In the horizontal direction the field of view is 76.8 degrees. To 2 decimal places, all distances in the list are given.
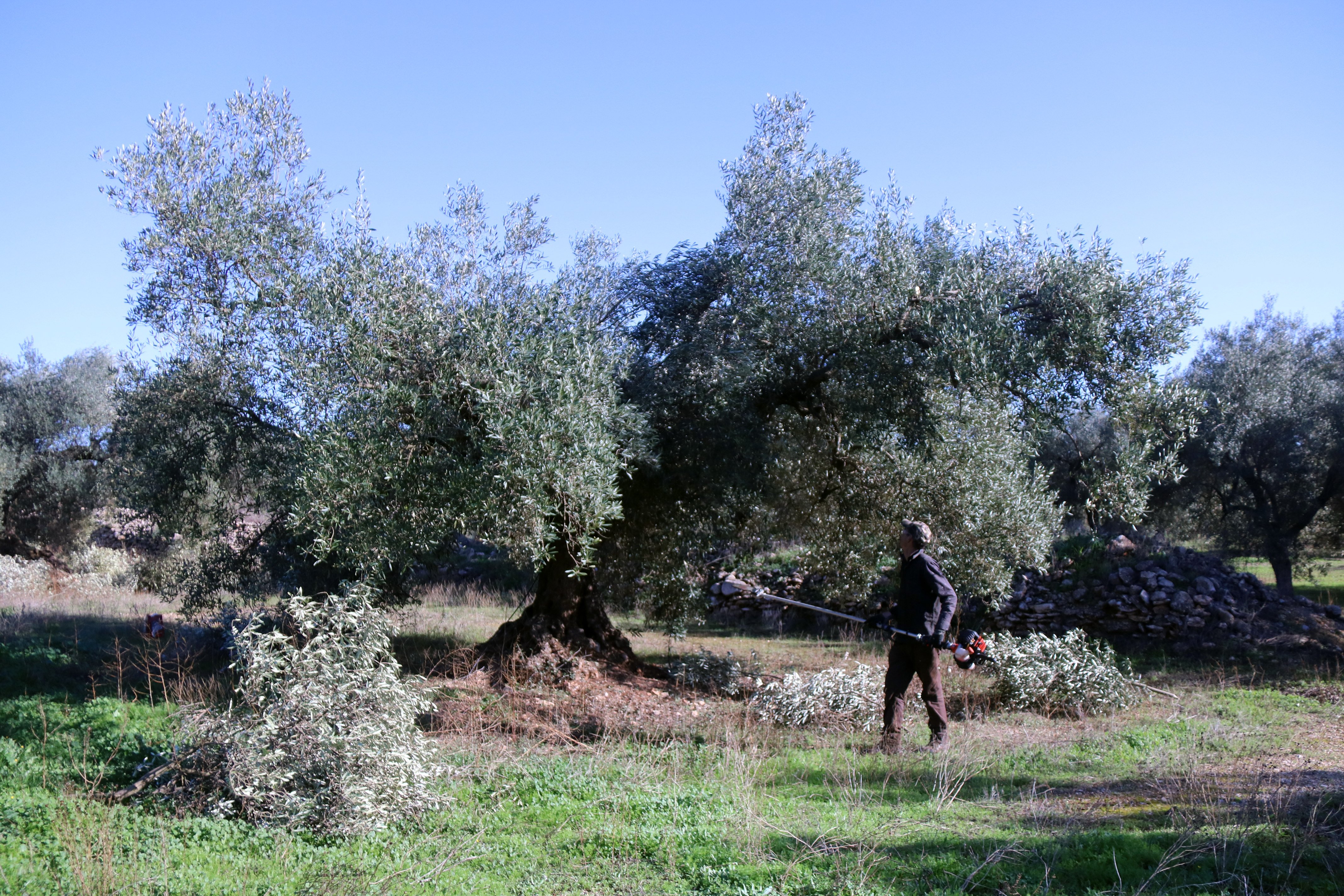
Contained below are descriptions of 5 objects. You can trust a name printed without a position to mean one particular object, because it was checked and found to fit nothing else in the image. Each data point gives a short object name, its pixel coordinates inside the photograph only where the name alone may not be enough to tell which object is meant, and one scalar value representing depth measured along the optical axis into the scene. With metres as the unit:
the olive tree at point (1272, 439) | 16.00
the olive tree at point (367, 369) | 6.94
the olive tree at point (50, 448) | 19.94
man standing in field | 7.09
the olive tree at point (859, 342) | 8.63
